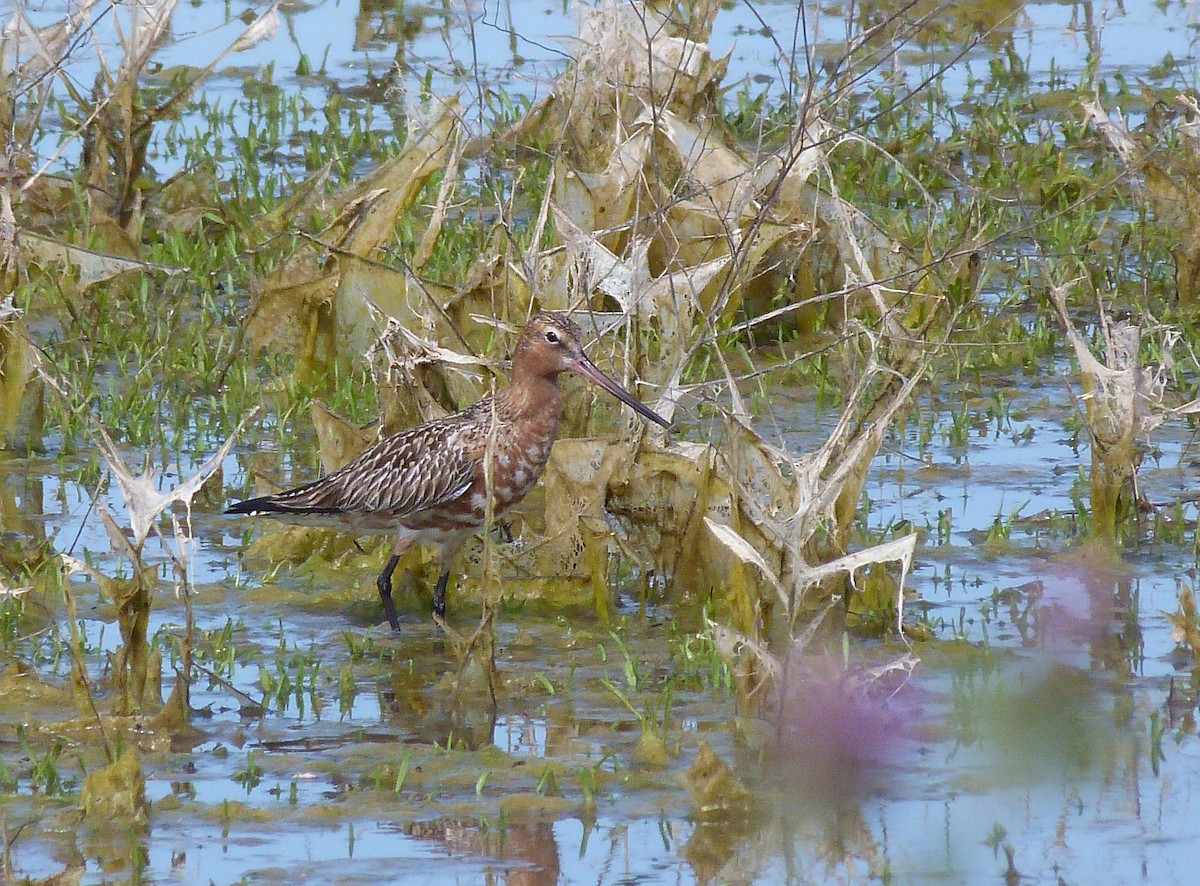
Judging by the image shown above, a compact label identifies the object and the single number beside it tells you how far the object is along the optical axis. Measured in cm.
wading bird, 1407
